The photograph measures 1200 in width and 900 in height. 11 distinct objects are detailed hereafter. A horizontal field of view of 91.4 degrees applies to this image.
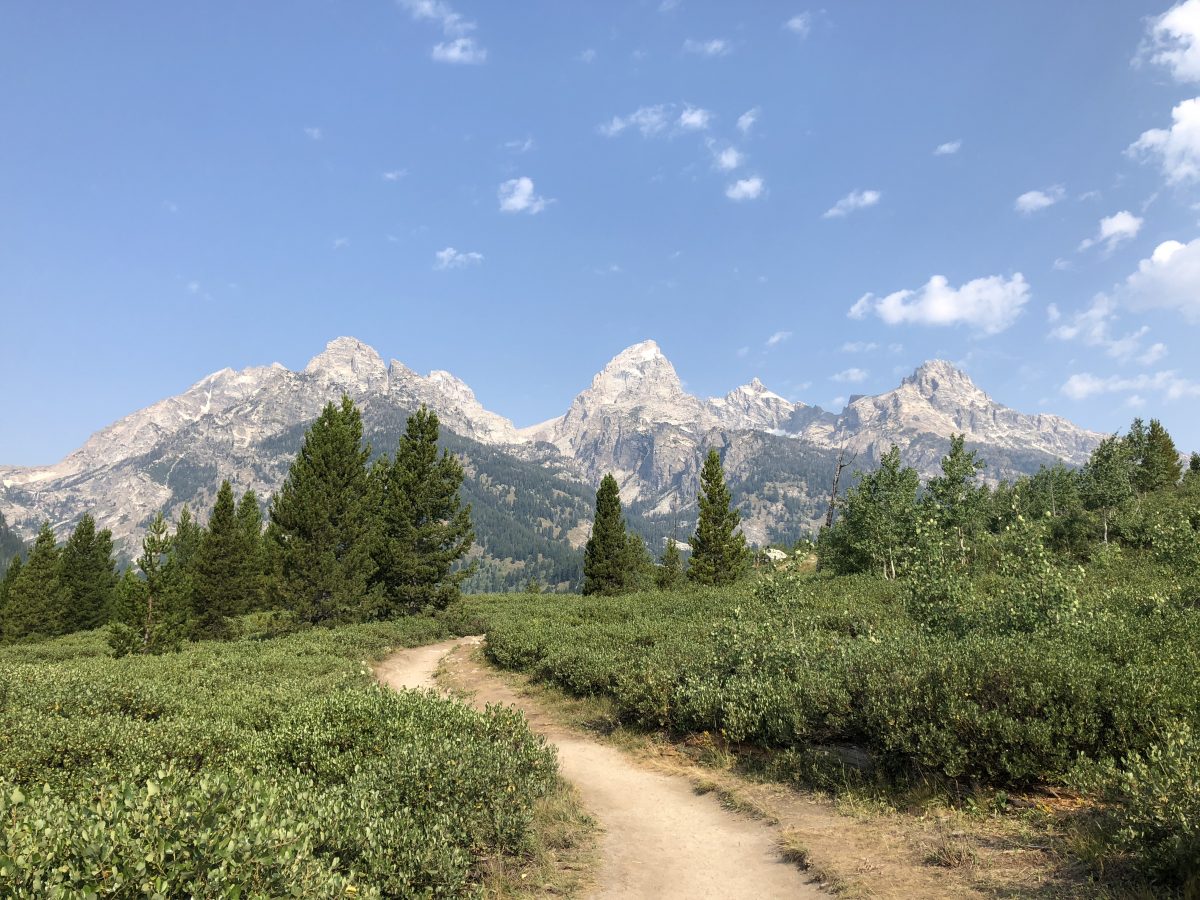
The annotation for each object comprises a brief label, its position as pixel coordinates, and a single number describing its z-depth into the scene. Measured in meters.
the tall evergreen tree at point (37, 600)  48.03
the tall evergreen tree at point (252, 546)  48.41
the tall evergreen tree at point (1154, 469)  55.06
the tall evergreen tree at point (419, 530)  34.53
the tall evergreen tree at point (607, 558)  45.44
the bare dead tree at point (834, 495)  45.81
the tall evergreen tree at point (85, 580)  55.62
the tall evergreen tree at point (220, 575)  40.25
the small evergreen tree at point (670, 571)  54.44
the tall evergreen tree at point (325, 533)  31.62
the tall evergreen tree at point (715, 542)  46.50
